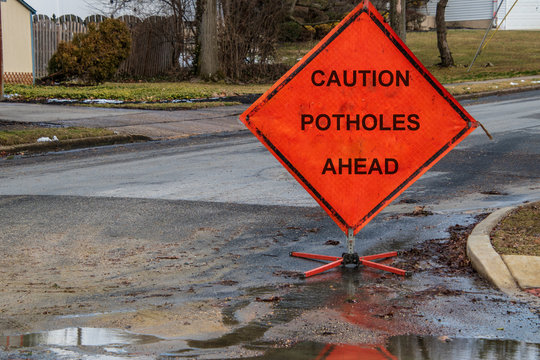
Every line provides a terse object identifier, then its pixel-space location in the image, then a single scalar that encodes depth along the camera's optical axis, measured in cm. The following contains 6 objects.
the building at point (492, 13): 4958
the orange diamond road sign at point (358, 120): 650
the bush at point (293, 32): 4106
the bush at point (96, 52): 2850
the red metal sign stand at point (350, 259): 625
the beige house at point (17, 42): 2850
